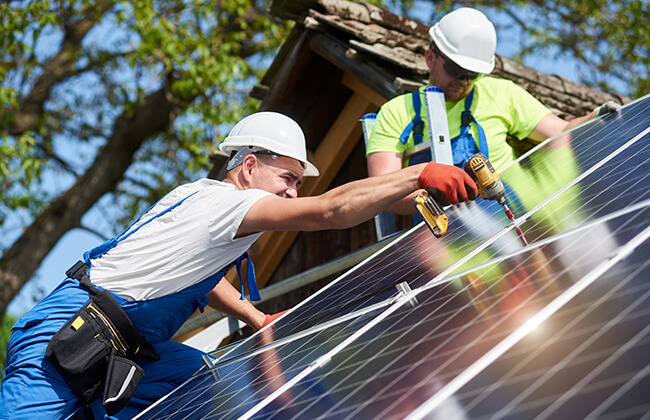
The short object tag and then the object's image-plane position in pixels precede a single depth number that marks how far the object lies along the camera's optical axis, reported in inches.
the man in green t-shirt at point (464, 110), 170.7
